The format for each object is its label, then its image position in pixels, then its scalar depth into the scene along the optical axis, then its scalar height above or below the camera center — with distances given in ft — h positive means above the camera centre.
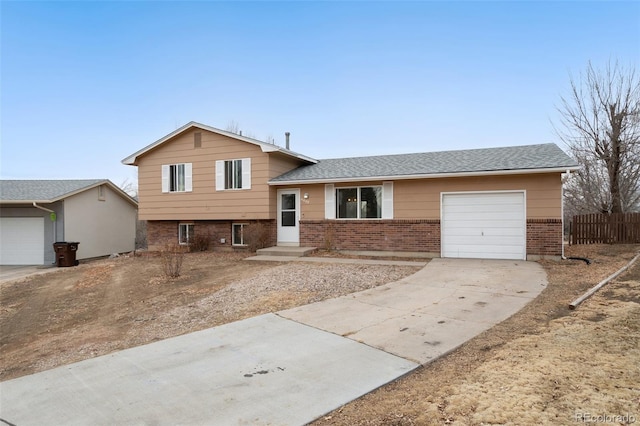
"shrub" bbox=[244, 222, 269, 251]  48.24 -3.11
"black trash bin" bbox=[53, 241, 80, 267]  54.60 -5.86
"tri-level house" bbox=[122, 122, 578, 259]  37.27 +1.92
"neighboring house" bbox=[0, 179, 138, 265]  58.44 -0.87
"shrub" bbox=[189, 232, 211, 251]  51.67 -4.18
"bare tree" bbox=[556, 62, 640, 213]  53.88 +10.05
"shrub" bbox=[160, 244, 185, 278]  31.94 -4.64
